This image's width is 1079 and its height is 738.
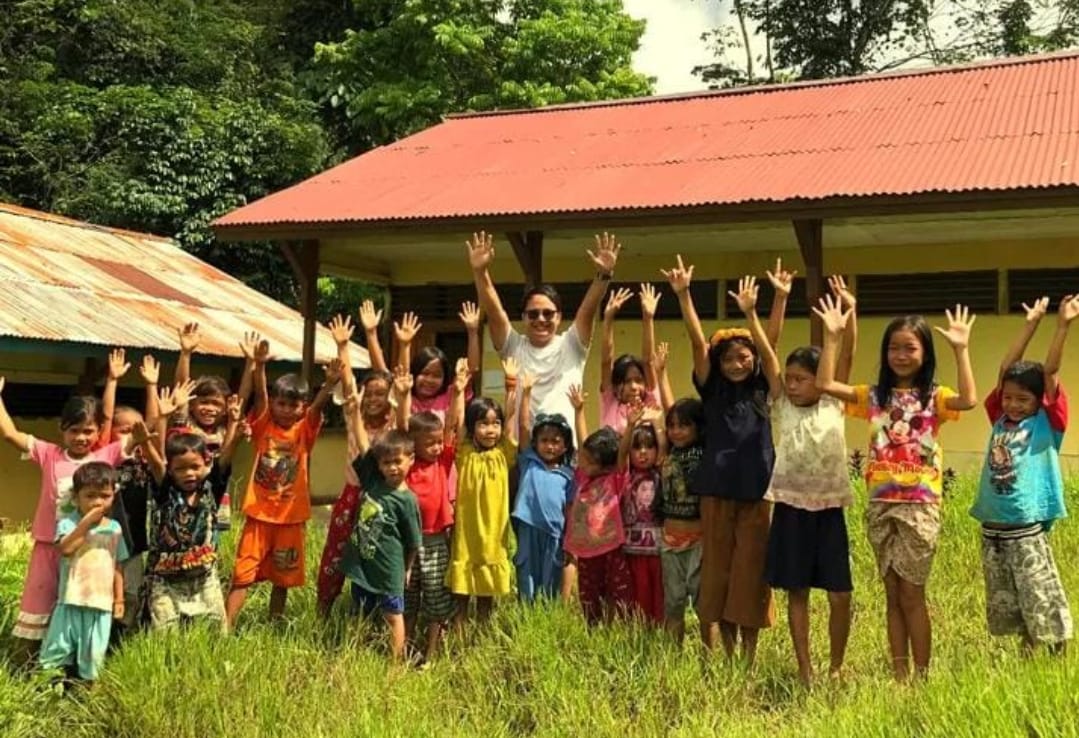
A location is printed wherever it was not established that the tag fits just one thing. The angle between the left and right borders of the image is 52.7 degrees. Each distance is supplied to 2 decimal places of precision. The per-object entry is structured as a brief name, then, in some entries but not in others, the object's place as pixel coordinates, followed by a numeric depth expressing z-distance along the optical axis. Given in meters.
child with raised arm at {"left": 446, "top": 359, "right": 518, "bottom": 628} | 4.65
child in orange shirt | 4.74
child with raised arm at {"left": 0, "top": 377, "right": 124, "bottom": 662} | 4.36
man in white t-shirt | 4.82
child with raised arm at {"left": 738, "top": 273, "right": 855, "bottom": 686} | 3.98
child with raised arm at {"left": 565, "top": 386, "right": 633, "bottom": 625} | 4.53
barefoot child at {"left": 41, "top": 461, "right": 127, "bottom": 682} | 4.18
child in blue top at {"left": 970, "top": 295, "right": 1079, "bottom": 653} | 3.84
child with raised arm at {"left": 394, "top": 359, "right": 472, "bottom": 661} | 4.69
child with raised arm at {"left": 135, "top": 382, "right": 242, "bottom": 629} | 4.34
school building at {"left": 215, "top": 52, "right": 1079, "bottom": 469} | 7.92
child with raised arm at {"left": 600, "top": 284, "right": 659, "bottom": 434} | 4.81
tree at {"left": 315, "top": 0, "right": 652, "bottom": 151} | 16.52
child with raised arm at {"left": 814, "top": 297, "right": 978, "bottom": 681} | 3.87
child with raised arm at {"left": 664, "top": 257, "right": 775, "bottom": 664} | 4.12
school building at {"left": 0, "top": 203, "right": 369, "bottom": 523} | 9.63
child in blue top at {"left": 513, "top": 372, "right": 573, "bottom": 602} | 4.70
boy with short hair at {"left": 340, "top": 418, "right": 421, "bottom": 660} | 4.47
